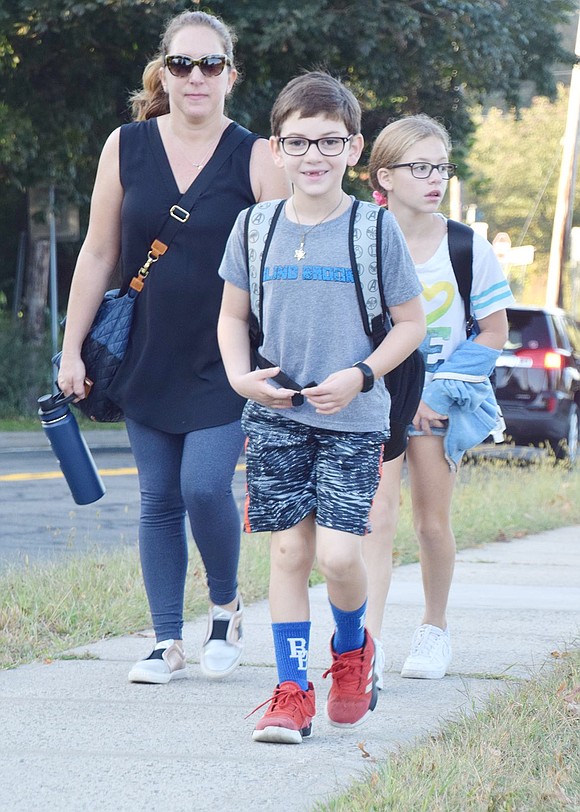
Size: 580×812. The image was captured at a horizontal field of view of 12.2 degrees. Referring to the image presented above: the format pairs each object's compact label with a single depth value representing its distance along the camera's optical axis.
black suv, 26.77
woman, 7.94
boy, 6.76
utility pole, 49.60
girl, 8.26
